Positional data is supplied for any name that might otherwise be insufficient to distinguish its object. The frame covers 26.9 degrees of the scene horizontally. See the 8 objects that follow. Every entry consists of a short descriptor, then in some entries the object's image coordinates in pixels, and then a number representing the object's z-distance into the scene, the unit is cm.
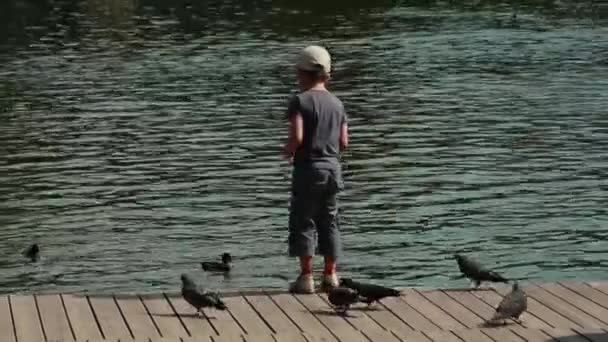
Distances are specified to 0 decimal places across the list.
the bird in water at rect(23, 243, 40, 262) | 1998
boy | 1174
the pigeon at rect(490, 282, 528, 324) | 1082
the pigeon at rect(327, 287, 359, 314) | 1135
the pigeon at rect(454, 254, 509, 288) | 1481
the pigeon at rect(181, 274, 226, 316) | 1121
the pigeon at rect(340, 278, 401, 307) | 1154
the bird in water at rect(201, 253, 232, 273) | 1891
